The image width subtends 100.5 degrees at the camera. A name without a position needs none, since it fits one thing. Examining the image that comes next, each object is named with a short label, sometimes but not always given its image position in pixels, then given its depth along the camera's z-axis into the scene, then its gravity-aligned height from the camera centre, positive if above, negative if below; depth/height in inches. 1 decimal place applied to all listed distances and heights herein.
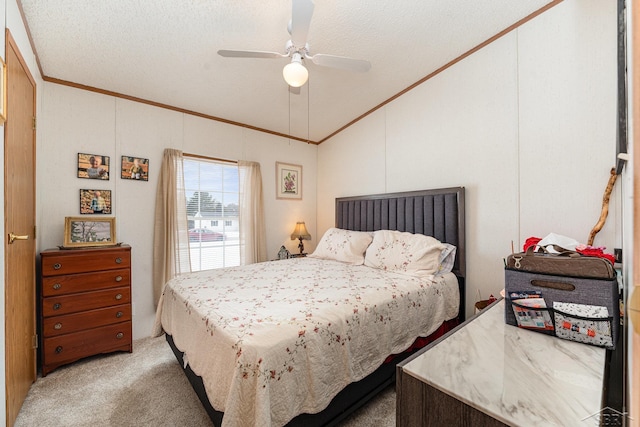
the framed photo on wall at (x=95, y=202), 102.5 +4.2
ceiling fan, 62.0 +45.0
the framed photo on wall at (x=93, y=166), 102.1 +18.3
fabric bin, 41.8 -13.9
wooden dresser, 85.0 -31.0
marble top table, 27.2 -20.4
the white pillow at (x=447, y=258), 98.3 -17.6
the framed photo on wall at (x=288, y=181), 158.9 +19.0
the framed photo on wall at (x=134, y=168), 110.7 +18.9
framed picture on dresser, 94.9 -6.9
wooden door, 59.4 -4.2
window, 129.4 +0.2
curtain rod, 126.7 +27.1
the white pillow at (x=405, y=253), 95.0 -15.9
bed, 48.6 -26.7
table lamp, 159.3 -12.7
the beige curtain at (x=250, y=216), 142.8 -2.1
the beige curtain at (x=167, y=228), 117.2 -6.9
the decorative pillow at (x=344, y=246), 120.2 -16.2
